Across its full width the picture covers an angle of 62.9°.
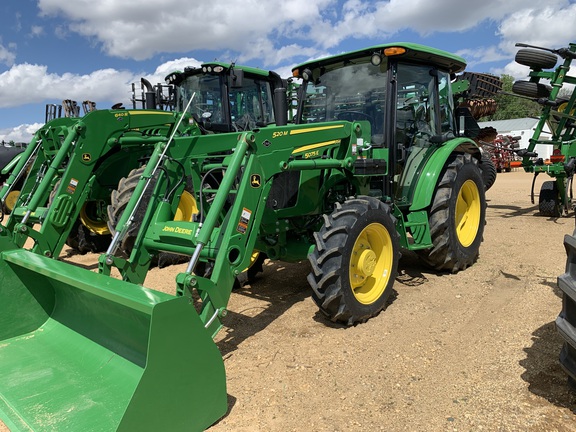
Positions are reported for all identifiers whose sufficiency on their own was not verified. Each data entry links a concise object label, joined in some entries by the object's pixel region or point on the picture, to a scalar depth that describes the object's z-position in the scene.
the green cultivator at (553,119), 8.48
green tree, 58.97
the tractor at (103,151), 5.82
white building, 37.69
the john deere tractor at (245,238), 2.66
